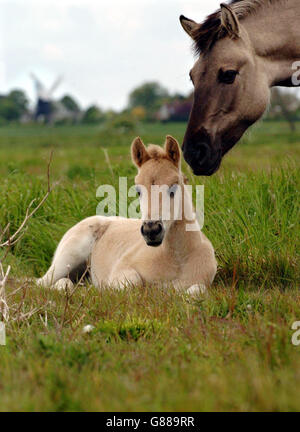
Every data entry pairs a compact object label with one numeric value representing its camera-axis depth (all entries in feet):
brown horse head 15.56
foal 16.08
